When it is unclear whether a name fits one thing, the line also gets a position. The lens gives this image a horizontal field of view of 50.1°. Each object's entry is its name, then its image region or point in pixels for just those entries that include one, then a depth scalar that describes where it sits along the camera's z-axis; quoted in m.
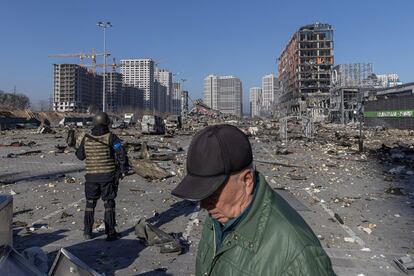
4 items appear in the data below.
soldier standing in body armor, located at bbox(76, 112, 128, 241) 6.60
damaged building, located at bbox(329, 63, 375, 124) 53.62
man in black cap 1.50
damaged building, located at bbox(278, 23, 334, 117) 84.06
